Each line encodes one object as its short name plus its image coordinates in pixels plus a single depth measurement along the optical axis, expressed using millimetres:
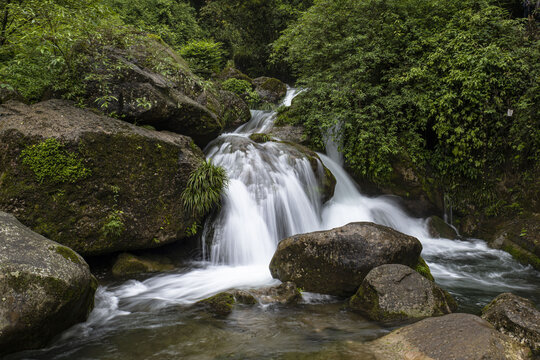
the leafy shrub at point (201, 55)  15820
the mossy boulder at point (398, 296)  4270
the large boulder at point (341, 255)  5234
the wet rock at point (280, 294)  4977
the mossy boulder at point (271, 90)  16203
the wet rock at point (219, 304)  4625
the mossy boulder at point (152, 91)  6895
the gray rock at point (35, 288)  3176
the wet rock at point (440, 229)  9359
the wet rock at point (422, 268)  5781
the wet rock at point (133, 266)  6106
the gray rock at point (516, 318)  3459
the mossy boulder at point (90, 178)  5309
